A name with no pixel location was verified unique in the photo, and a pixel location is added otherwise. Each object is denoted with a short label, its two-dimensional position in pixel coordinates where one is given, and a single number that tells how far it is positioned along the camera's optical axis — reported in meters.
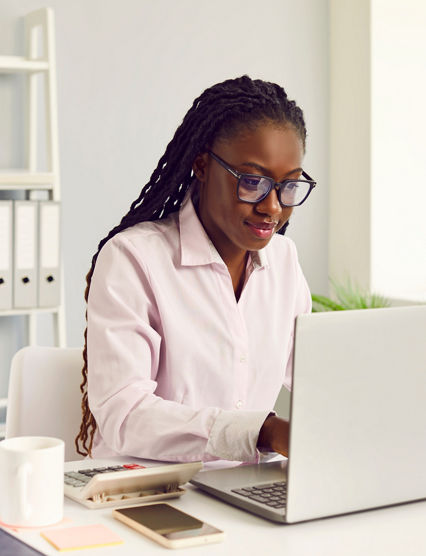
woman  1.93
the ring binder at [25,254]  3.43
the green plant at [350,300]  4.01
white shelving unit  3.51
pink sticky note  1.54
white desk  1.54
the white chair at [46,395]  2.13
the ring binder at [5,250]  3.41
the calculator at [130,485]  1.67
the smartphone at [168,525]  1.55
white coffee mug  1.57
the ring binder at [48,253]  3.49
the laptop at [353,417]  1.58
